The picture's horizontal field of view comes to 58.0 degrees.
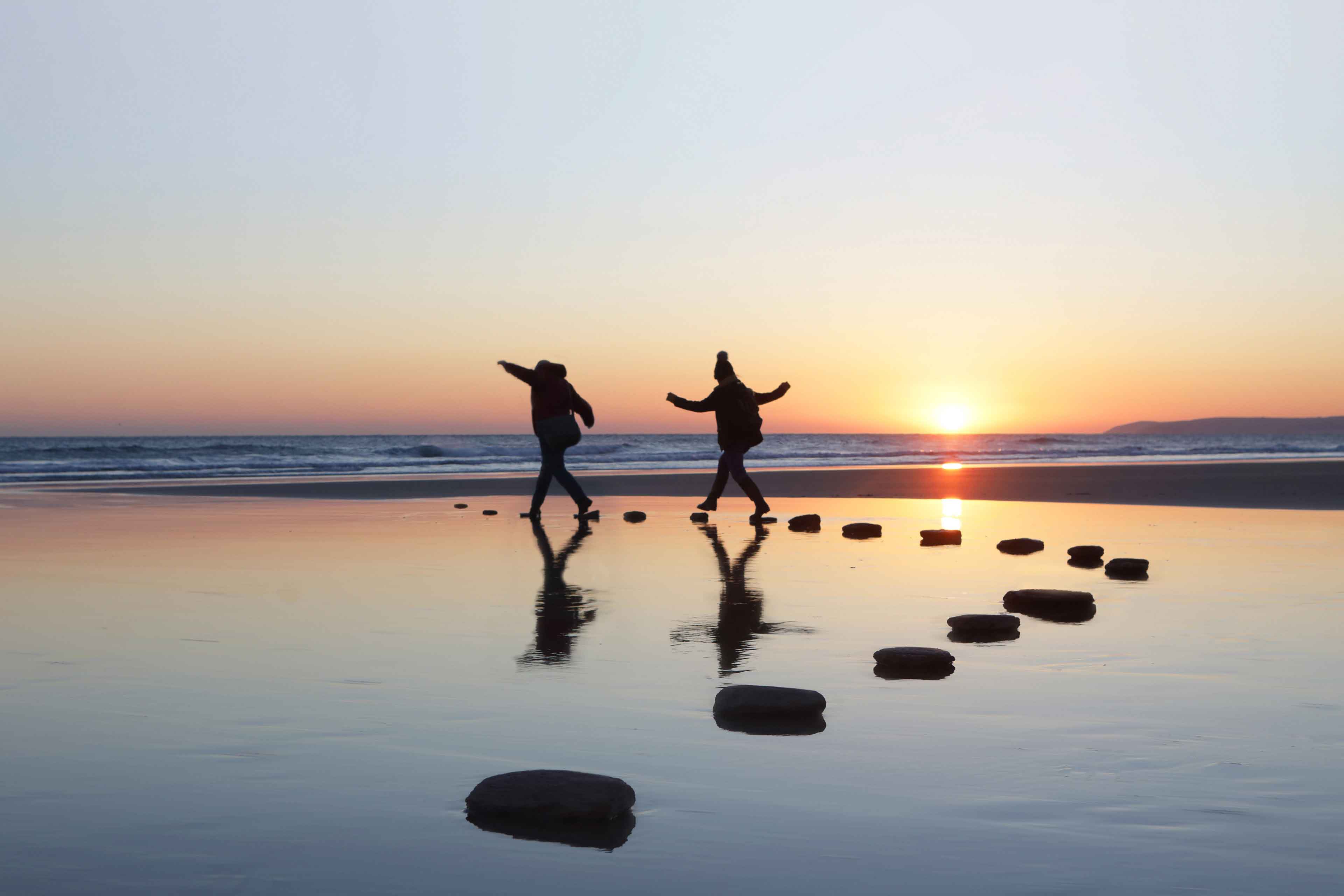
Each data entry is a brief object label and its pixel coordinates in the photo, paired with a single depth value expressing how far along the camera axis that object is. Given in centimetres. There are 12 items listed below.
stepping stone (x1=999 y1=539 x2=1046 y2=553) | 963
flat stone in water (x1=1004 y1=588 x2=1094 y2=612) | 618
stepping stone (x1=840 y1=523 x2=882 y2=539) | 1118
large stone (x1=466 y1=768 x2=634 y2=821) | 288
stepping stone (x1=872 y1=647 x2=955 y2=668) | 465
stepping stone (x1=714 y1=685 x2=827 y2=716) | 390
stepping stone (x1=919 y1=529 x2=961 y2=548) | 1033
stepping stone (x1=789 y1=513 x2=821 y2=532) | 1222
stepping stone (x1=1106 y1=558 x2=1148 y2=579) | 782
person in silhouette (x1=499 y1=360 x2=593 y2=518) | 1391
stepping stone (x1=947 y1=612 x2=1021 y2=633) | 552
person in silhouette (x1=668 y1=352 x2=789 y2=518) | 1427
